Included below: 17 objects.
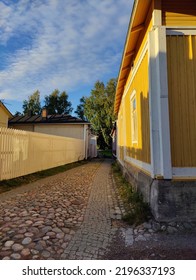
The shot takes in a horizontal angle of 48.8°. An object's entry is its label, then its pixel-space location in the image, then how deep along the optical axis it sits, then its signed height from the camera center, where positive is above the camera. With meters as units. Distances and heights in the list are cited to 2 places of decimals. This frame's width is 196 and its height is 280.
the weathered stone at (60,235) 3.36 -1.36
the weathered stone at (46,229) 3.54 -1.33
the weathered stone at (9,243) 3.01 -1.32
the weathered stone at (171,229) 3.47 -1.32
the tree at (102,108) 41.50 +8.00
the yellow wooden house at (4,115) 18.38 +3.18
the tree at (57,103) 55.66 +12.16
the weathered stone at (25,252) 2.79 -1.34
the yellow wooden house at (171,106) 3.69 +0.76
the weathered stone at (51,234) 3.38 -1.34
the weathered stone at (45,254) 2.77 -1.36
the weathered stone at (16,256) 2.69 -1.34
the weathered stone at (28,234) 3.34 -1.31
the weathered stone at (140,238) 3.28 -1.37
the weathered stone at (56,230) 3.57 -1.34
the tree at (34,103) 53.94 +11.83
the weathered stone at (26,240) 3.09 -1.32
